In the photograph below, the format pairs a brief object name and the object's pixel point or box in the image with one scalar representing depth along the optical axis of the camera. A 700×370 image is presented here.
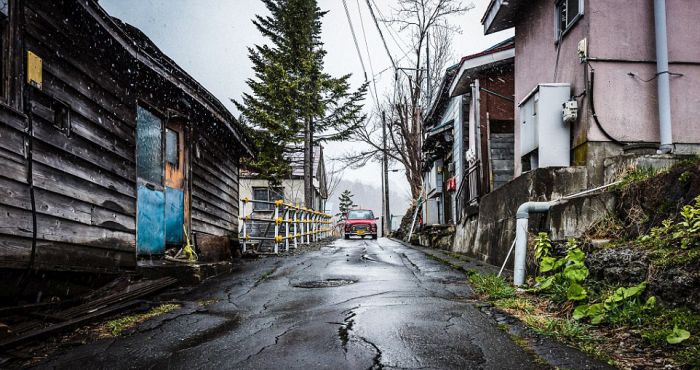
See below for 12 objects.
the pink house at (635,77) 6.12
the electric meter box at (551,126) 6.69
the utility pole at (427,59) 23.67
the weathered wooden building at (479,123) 11.12
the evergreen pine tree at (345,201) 54.78
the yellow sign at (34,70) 4.36
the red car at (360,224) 26.12
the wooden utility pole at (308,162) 21.47
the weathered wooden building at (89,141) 4.18
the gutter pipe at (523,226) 5.05
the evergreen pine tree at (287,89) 20.86
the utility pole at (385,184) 28.97
